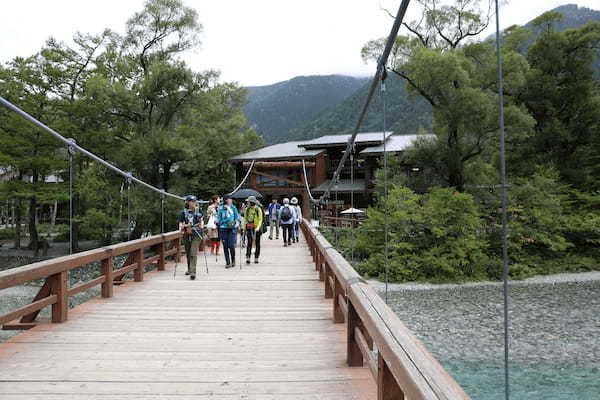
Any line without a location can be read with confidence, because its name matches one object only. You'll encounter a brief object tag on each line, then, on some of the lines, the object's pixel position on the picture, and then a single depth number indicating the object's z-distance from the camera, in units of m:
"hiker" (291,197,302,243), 12.36
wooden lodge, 23.02
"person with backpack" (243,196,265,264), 7.58
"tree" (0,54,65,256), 17.34
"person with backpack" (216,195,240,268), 6.84
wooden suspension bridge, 2.07
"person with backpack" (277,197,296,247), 10.64
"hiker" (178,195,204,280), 6.16
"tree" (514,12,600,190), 18.58
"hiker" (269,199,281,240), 13.14
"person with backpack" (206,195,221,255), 7.00
